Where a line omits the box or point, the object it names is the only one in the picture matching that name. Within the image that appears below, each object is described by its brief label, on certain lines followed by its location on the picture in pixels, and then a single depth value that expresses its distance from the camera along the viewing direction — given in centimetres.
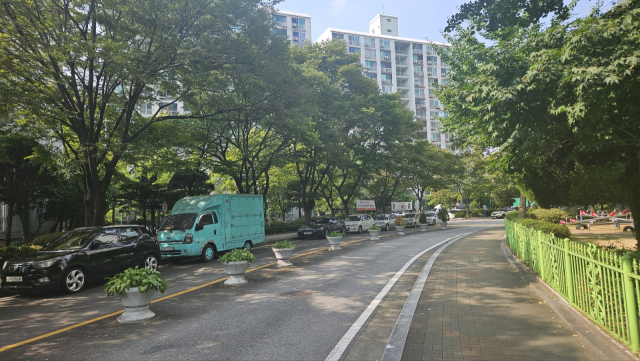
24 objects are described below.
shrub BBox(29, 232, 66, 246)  1469
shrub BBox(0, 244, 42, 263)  1166
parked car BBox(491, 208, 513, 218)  5503
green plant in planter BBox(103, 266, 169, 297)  644
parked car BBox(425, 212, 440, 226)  4084
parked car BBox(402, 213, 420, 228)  3870
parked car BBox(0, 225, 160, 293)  882
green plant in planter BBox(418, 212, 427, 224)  3356
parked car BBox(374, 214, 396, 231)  3462
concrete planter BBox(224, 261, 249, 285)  956
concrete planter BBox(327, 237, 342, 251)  1716
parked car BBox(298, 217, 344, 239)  2617
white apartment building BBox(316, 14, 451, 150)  7725
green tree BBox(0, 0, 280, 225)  1176
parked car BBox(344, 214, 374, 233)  3156
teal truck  1420
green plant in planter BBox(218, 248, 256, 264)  956
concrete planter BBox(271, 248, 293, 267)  1251
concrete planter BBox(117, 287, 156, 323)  650
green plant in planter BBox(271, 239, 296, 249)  1267
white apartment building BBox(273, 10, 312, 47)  7069
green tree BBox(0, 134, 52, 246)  1823
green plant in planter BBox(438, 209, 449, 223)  3500
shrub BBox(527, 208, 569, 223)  2350
